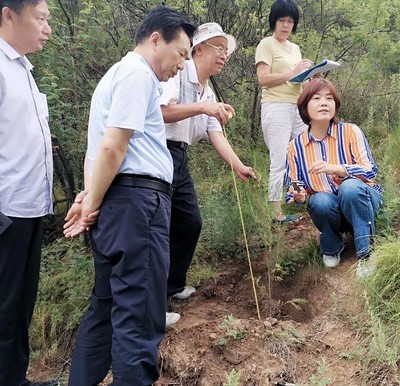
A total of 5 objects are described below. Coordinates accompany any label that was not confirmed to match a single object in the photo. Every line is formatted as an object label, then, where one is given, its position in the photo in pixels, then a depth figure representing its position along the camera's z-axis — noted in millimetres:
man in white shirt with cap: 2572
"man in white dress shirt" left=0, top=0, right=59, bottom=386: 2227
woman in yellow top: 3889
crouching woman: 2908
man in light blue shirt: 1932
